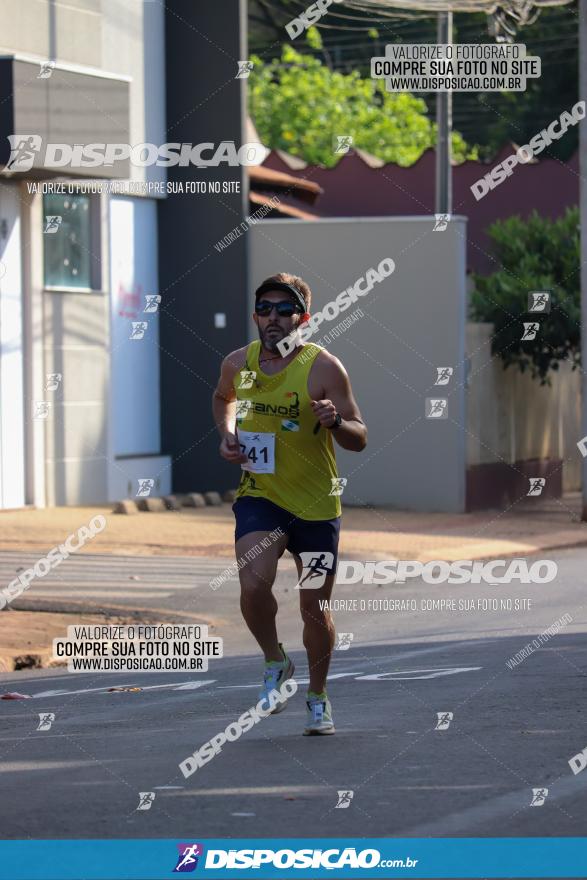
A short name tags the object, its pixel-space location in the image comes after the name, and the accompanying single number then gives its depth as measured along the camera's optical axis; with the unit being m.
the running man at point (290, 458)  8.14
